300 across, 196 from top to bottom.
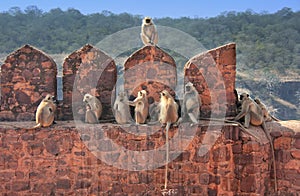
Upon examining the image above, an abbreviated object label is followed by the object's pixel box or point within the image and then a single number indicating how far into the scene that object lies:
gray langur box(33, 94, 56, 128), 14.35
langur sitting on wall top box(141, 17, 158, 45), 17.05
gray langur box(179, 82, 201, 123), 14.42
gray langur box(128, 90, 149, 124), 14.64
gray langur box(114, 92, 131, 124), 14.74
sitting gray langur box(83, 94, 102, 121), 14.98
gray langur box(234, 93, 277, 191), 14.47
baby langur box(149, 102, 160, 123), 14.91
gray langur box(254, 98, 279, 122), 15.20
